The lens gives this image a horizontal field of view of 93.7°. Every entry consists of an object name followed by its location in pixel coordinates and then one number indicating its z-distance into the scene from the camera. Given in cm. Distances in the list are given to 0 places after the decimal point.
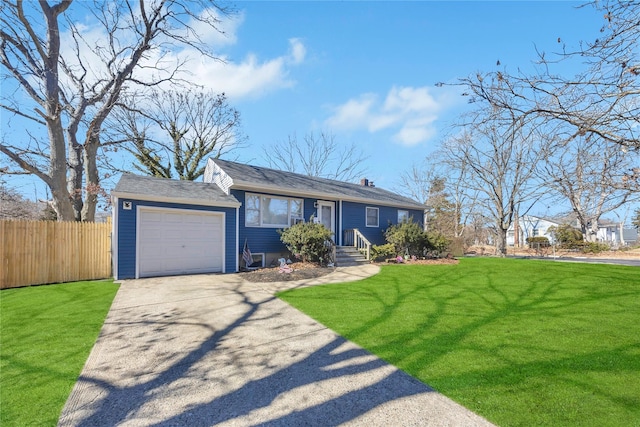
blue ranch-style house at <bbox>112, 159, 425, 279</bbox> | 907
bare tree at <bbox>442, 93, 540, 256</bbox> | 1906
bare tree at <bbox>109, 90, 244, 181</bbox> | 2039
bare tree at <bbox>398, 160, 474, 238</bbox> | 2650
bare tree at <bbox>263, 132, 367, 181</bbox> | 2855
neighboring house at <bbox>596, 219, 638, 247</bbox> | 4375
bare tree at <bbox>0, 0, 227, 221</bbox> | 1095
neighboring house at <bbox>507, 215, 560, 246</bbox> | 4169
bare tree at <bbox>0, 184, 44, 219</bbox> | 1496
